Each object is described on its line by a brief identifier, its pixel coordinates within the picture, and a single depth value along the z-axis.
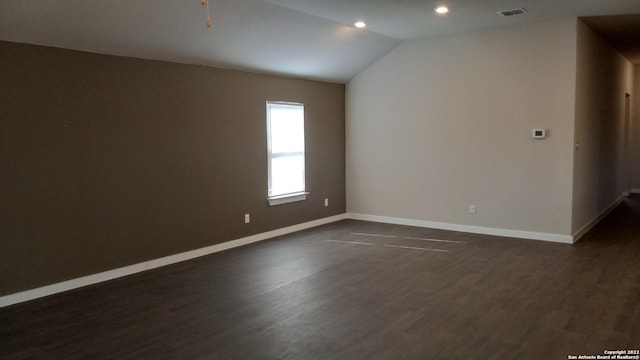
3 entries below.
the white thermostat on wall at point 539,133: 5.64
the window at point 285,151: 6.17
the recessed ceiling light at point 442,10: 4.77
